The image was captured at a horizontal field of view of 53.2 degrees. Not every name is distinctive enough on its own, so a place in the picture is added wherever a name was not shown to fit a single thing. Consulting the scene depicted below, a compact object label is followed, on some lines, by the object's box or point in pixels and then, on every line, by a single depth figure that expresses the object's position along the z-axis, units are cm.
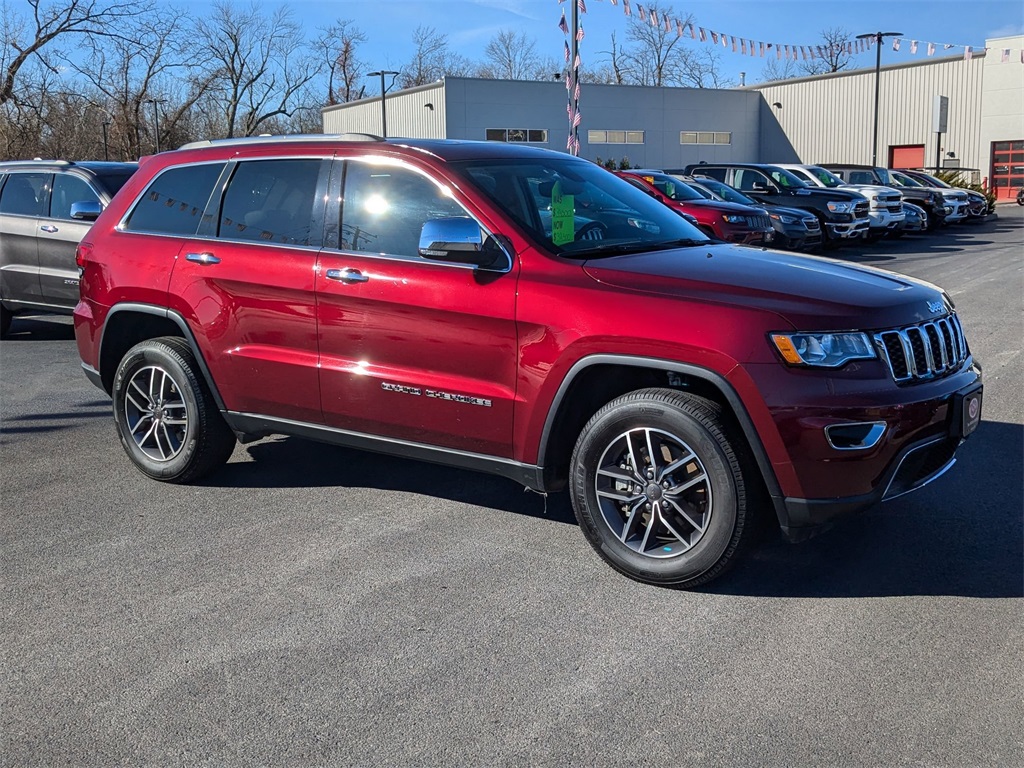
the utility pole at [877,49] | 3708
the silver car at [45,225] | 1013
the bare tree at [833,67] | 8429
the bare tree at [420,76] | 7888
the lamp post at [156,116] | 4088
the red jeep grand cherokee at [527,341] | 384
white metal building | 4475
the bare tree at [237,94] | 5519
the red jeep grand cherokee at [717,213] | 1631
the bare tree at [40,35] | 3369
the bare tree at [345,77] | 7312
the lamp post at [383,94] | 4354
